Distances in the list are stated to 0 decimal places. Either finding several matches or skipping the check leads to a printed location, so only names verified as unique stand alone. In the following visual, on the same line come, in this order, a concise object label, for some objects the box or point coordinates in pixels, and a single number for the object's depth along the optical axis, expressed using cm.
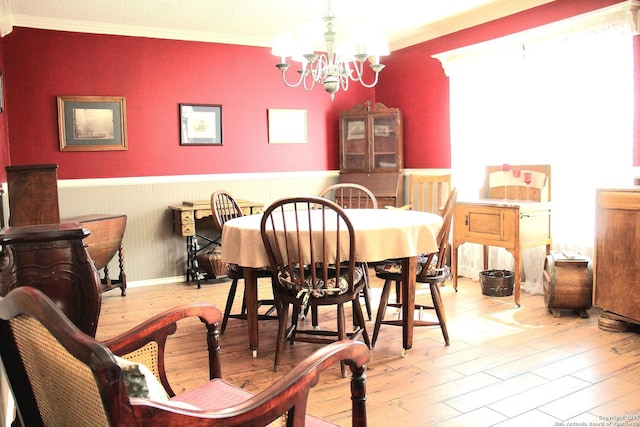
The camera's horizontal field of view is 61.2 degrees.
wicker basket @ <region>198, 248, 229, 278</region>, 491
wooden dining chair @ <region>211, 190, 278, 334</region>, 339
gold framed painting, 473
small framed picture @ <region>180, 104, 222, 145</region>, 520
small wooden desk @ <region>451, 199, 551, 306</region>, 388
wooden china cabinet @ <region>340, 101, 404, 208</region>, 560
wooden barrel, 354
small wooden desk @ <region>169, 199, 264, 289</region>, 483
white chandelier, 316
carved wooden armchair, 88
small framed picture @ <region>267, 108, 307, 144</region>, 563
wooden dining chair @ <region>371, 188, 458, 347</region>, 310
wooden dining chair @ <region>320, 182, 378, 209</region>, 567
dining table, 278
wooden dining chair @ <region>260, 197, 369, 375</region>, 268
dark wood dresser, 192
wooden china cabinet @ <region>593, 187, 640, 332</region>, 313
